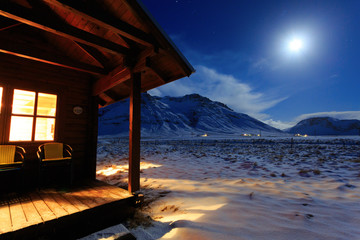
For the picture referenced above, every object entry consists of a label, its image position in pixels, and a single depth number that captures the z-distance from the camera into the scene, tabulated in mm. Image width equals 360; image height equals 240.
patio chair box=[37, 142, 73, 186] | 4027
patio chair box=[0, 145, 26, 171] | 3586
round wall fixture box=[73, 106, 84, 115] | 5035
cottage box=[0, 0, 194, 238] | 3123
